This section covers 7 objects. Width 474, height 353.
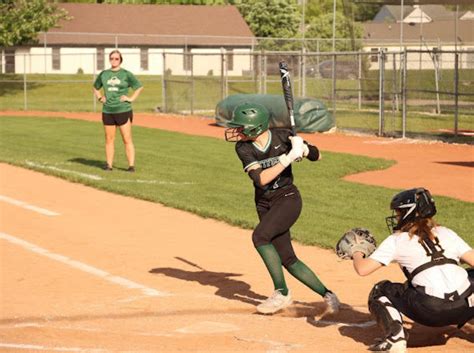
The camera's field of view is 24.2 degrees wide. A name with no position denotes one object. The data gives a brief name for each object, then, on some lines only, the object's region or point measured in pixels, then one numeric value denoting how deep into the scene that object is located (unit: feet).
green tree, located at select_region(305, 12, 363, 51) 225.76
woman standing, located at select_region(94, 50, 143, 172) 66.28
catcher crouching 25.91
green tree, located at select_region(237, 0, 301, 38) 270.46
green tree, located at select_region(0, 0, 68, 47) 170.60
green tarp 104.68
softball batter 30.19
